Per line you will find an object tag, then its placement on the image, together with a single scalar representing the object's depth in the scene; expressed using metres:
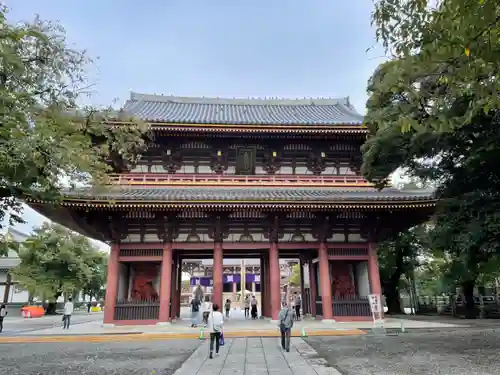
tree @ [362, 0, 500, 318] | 4.19
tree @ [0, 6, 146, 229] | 5.27
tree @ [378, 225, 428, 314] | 25.36
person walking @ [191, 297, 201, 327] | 16.66
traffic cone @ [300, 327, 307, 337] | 13.29
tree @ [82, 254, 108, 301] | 38.11
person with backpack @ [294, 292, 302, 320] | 19.30
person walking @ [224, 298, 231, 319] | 23.12
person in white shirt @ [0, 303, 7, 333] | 18.55
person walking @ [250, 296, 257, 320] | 21.97
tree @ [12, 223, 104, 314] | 32.16
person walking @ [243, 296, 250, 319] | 24.01
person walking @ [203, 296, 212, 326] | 17.00
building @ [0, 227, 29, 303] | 39.38
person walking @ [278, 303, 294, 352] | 9.82
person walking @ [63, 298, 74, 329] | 17.83
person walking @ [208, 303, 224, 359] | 8.80
